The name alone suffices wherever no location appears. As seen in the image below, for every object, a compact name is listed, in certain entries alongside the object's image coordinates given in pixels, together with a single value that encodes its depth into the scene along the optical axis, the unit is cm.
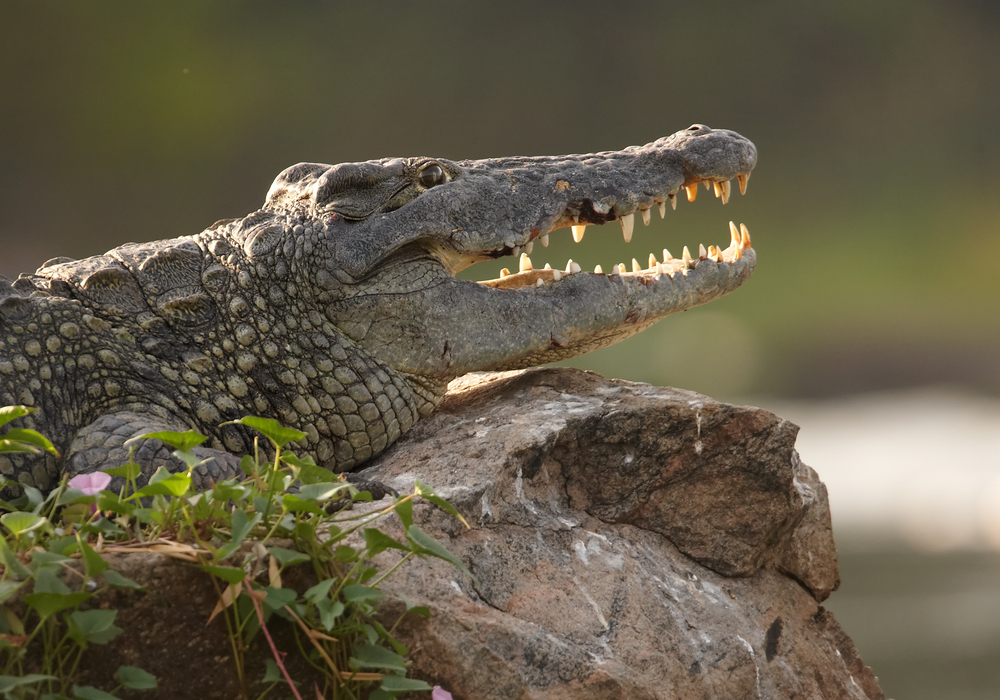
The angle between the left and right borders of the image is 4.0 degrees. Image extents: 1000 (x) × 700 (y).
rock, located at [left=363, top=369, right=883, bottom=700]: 1250
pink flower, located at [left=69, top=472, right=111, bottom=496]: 1237
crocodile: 1259
